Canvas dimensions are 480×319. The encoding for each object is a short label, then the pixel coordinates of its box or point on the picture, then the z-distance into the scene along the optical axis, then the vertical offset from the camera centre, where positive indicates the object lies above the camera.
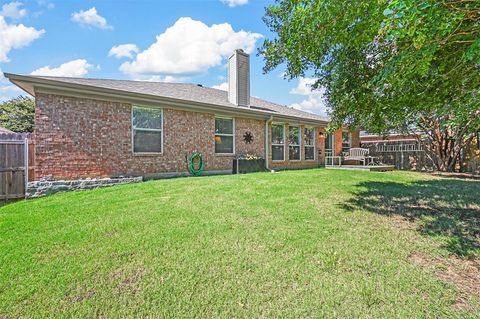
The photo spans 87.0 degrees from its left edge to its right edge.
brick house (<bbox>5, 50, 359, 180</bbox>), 6.98 +1.16
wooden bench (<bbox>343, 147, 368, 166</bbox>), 13.89 +0.22
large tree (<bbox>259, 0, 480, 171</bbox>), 2.77 +1.61
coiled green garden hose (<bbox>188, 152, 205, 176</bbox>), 9.41 -0.17
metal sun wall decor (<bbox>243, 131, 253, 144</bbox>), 11.21 +0.99
